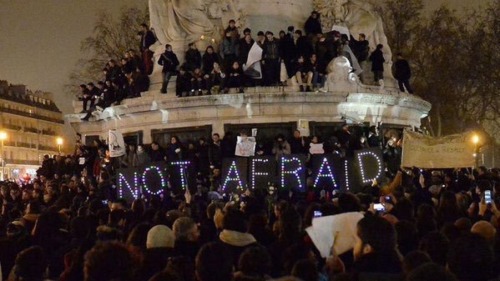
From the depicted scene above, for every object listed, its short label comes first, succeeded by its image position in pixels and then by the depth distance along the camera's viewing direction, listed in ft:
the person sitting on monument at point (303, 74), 61.67
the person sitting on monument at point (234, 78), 61.52
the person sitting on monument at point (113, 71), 72.73
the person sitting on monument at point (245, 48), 62.75
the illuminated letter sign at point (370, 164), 49.06
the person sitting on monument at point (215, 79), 61.62
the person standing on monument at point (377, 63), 69.51
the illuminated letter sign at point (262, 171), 48.52
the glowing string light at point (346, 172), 48.96
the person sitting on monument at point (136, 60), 71.51
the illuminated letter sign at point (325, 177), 49.49
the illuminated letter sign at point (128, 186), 49.32
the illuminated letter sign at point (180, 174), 50.47
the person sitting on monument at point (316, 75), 62.03
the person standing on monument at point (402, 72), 71.72
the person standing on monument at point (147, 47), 70.64
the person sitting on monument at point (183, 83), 63.05
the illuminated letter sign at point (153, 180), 48.75
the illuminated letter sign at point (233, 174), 49.42
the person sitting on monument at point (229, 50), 63.05
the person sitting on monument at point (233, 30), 63.62
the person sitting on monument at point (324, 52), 63.10
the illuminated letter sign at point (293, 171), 48.85
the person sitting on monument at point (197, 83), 62.17
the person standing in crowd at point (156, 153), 57.00
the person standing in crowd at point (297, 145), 55.01
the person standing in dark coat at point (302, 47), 63.41
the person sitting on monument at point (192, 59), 64.54
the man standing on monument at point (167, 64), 64.90
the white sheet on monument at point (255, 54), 61.93
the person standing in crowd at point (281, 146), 54.19
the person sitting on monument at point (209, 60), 63.05
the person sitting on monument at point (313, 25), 68.64
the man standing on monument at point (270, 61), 62.03
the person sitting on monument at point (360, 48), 69.21
